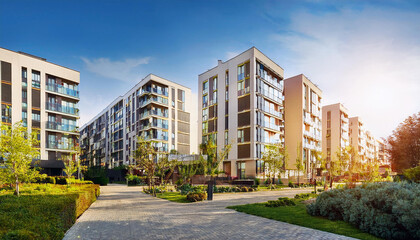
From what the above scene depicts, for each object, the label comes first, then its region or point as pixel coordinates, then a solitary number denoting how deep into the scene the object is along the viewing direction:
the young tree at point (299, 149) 53.89
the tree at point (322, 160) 35.17
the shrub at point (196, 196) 18.09
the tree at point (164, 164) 24.02
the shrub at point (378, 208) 8.14
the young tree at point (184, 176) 29.52
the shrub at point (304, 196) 19.09
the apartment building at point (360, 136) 97.56
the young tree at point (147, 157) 23.39
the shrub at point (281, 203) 15.00
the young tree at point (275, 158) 35.72
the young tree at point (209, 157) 31.45
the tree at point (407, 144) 31.89
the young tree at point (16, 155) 14.70
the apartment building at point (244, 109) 46.00
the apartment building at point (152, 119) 59.50
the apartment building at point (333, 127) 80.19
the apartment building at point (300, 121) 55.75
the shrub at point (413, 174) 13.97
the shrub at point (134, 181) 43.60
